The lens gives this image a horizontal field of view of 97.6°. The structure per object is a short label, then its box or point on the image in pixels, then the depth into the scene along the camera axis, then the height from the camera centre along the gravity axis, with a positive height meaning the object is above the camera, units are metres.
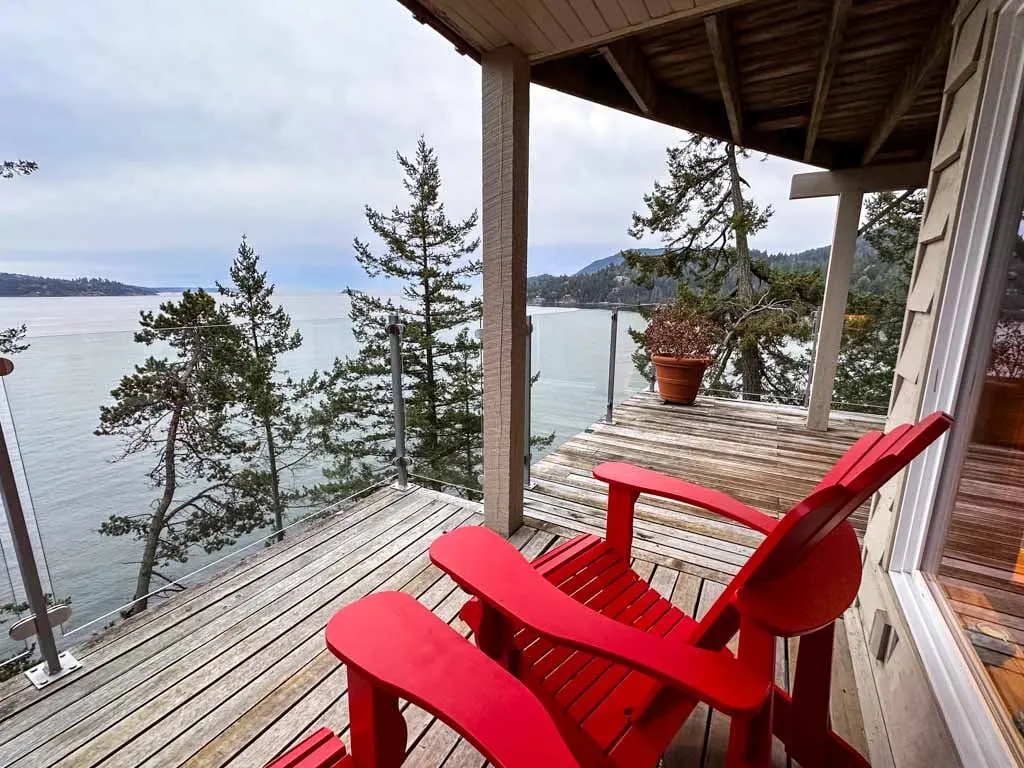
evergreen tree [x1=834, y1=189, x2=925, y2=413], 4.86 -0.24
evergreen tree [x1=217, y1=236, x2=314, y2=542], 2.56 -0.57
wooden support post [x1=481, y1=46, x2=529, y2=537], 1.95 +0.07
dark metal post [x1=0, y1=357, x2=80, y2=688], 1.54 -1.06
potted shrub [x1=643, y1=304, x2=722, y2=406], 5.02 -0.62
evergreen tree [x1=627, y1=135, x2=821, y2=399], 6.71 +0.64
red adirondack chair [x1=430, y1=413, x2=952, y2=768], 0.72 -0.61
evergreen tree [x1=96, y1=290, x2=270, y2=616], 2.08 -0.75
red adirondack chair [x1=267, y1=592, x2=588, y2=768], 0.63 -0.60
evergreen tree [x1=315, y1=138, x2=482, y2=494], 3.20 -0.72
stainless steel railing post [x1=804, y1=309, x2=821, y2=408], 4.56 -0.44
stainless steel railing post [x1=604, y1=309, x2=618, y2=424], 4.54 -0.81
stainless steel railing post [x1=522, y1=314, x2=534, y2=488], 2.74 -0.77
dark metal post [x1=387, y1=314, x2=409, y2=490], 2.76 -0.74
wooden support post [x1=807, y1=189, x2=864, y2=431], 3.80 -0.11
